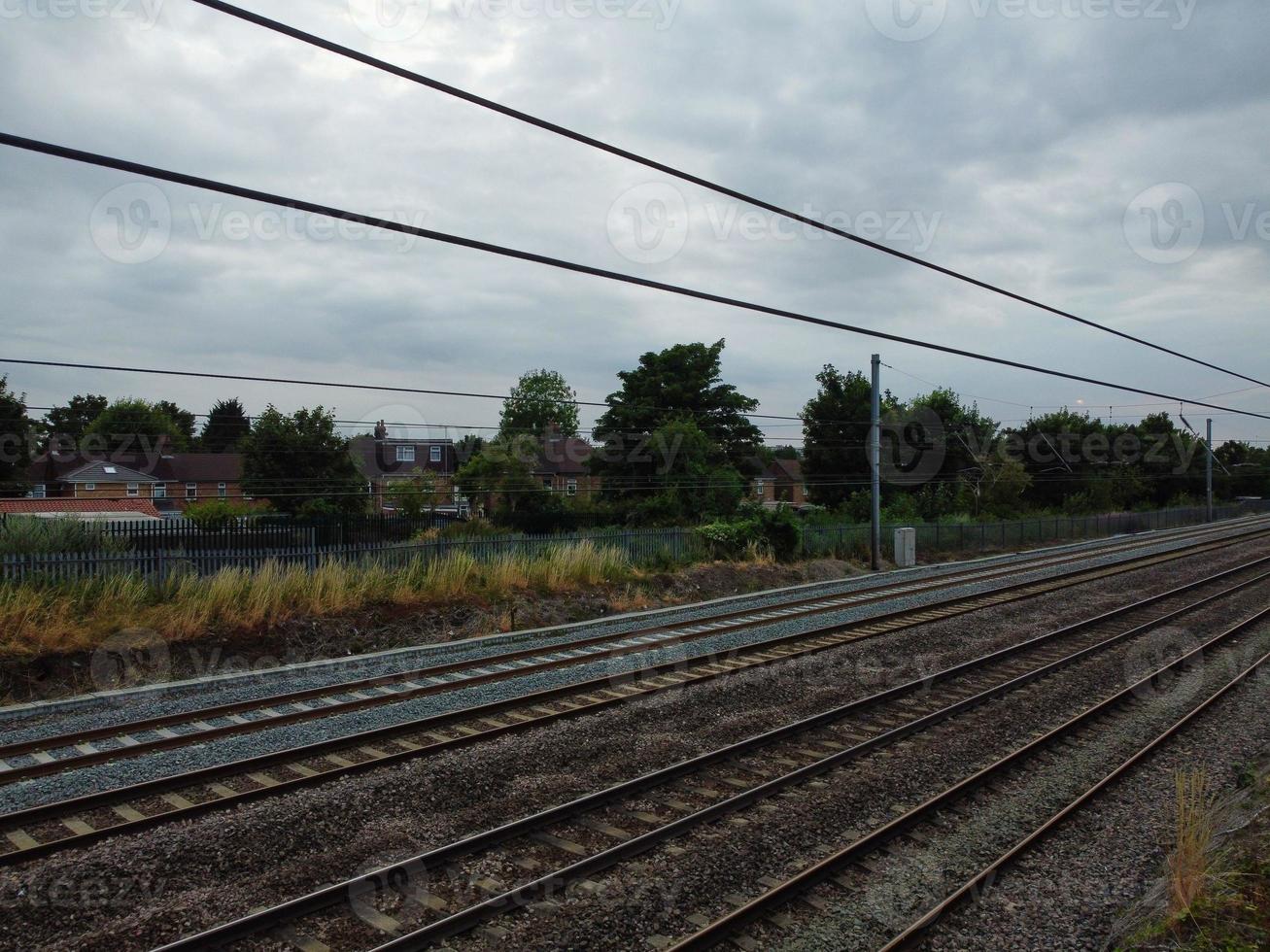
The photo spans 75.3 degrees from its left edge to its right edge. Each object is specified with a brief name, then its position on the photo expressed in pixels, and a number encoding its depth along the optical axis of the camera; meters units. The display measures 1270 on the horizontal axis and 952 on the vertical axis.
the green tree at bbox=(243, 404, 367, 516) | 40.88
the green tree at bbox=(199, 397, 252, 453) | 72.69
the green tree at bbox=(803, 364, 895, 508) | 54.97
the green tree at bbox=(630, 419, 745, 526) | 35.34
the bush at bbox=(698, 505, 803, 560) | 27.22
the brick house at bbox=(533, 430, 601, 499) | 70.40
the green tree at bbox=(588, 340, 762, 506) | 48.00
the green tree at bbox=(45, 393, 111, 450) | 85.19
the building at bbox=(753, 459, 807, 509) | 80.44
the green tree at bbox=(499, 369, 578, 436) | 85.06
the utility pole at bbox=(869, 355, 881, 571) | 27.83
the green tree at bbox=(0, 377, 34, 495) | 37.62
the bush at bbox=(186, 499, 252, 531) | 33.66
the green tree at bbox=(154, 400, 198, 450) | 88.57
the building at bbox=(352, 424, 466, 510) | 47.40
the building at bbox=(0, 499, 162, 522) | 36.78
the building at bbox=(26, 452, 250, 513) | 59.75
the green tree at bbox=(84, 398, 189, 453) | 69.62
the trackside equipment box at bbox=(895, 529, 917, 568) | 30.47
